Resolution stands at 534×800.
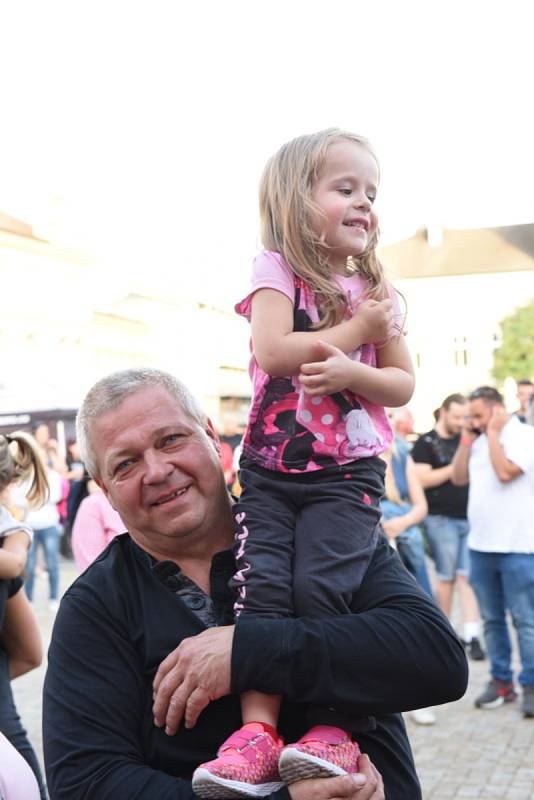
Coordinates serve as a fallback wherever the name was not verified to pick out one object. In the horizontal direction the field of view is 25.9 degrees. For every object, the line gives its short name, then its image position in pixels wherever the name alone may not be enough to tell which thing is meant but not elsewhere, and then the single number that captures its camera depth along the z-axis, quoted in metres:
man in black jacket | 2.29
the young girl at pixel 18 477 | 4.16
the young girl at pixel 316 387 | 2.43
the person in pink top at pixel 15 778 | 2.87
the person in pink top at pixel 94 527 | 6.46
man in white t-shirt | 7.96
